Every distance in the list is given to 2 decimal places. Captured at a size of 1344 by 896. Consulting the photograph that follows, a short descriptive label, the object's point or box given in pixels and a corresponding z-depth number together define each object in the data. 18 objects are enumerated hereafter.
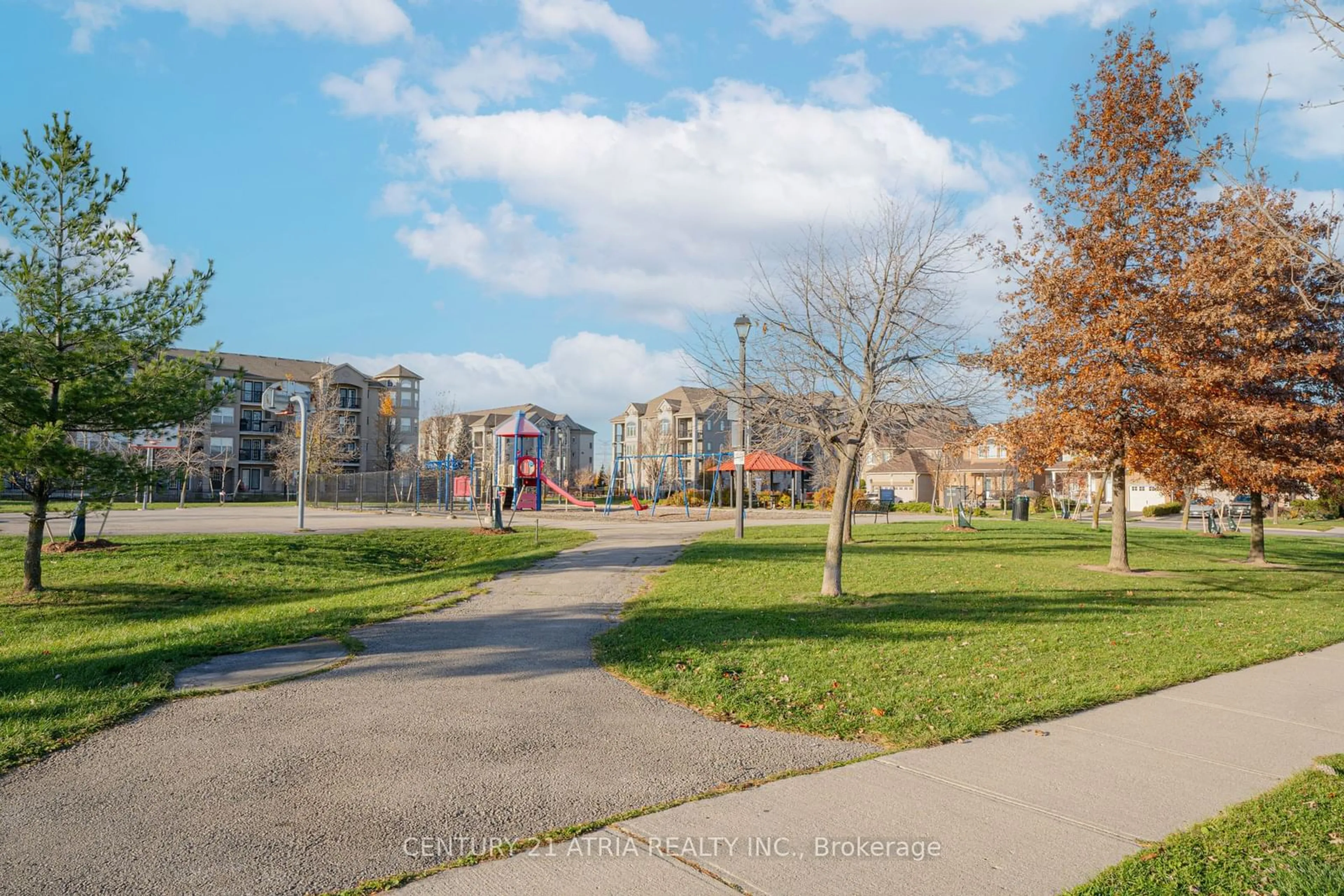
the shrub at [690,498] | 53.16
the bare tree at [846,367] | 13.44
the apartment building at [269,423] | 72.69
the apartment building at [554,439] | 89.50
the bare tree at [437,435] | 67.25
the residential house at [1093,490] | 60.09
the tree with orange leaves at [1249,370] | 15.00
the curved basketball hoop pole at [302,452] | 26.19
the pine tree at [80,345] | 12.95
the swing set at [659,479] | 38.00
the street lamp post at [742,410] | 13.72
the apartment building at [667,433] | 75.75
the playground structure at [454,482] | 36.91
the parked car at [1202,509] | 33.59
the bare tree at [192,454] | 46.41
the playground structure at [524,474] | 34.97
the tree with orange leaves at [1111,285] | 15.56
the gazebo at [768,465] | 34.09
